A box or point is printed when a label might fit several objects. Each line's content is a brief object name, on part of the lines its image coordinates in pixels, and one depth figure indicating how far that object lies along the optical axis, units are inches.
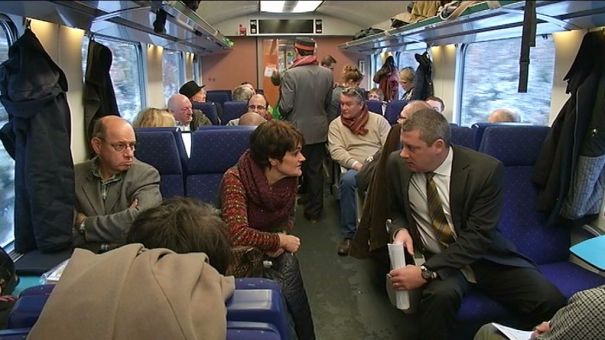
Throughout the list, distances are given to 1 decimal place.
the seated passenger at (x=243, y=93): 271.9
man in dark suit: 87.7
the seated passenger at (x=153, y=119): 143.8
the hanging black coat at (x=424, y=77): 222.5
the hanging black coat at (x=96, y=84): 123.1
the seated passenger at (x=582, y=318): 50.6
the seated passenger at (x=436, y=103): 176.8
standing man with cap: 178.4
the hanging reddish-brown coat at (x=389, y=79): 298.5
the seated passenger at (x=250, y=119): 161.0
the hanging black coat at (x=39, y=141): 89.7
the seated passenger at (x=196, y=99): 207.0
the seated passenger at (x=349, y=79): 216.1
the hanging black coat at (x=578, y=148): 95.7
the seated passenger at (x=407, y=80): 243.1
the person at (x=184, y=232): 48.0
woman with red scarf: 81.4
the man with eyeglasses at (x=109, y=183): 94.7
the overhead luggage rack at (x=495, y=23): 85.7
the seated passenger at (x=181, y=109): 174.4
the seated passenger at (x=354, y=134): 164.7
